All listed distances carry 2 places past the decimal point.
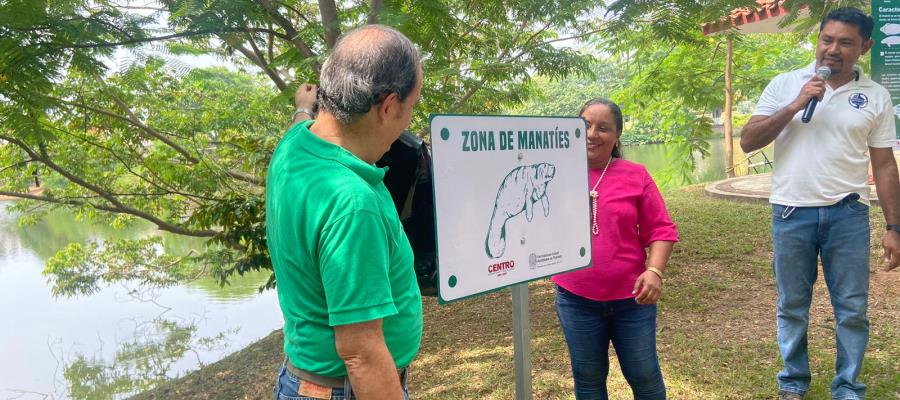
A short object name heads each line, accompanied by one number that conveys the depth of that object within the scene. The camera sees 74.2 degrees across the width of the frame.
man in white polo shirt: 2.52
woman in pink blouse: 2.14
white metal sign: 1.66
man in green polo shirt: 1.13
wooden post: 7.21
